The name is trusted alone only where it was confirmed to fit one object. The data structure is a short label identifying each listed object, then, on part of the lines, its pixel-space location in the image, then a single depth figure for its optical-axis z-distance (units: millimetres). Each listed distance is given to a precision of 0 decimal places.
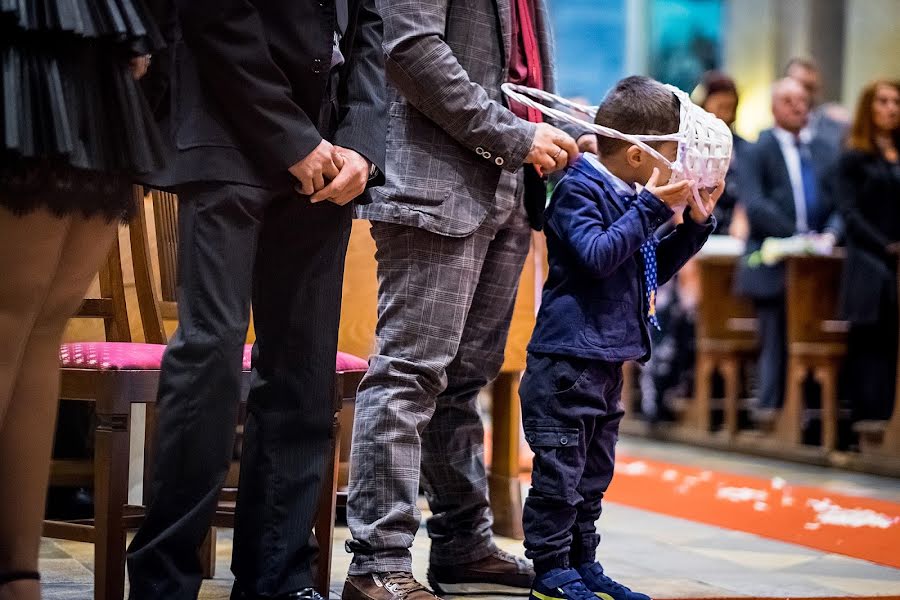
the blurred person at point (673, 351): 14250
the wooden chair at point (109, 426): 4613
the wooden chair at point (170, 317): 5043
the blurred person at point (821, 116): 14562
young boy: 4957
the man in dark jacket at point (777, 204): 12516
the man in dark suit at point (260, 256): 3889
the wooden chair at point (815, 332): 12180
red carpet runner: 7586
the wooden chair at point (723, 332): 13375
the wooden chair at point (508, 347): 7051
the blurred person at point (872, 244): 11672
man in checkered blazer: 4926
